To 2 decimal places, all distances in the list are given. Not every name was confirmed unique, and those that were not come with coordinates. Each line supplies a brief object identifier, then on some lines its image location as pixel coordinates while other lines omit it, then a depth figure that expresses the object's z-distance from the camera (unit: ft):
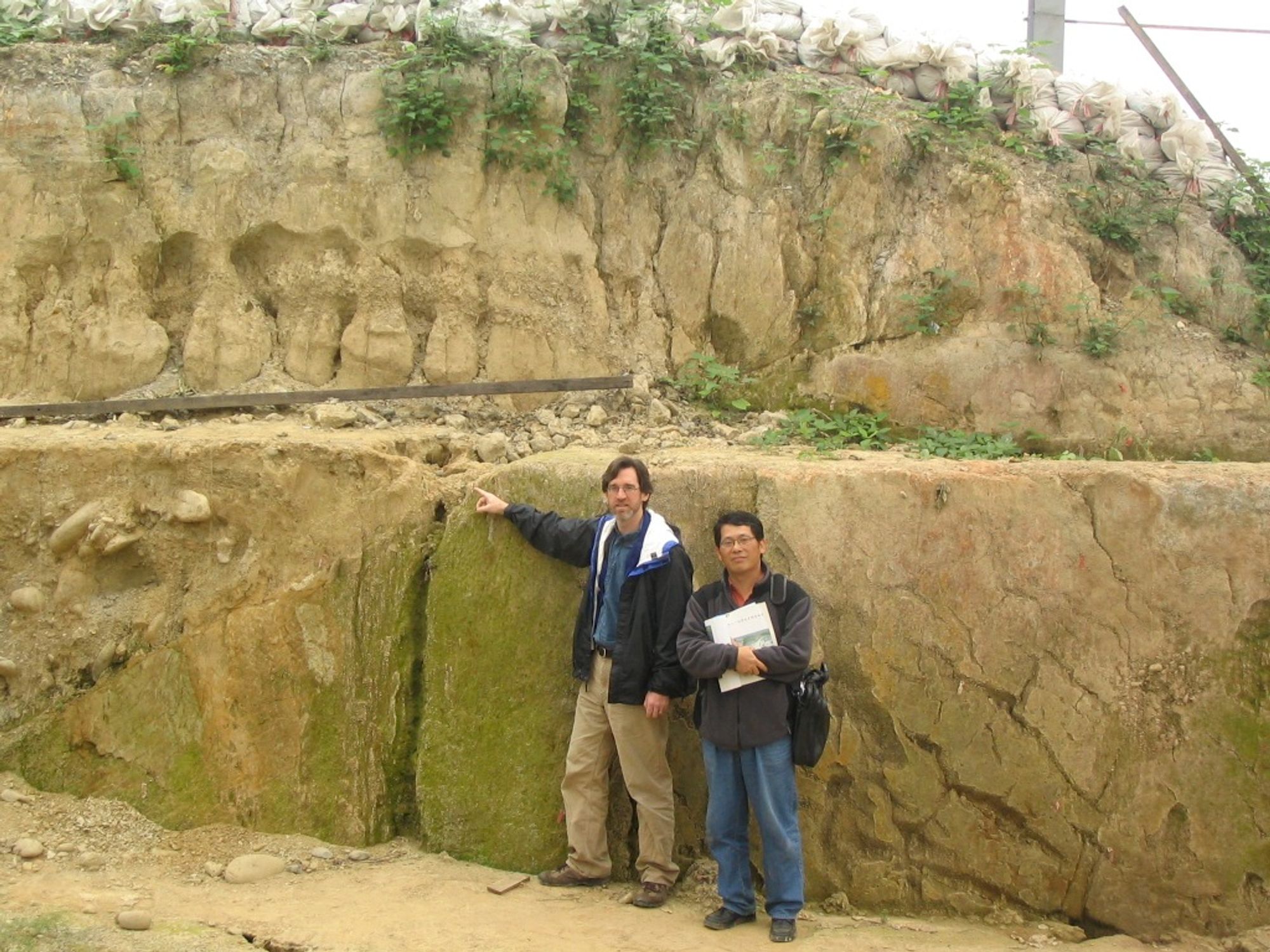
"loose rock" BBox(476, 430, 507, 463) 18.52
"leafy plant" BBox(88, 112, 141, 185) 21.56
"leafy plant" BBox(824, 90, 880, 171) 21.99
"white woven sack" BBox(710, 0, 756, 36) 23.24
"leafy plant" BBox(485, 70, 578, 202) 21.76
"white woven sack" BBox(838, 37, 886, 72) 23.56
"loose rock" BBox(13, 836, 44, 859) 15.65
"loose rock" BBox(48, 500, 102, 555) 17.49
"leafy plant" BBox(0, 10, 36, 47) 22.47
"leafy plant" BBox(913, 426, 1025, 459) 19.08
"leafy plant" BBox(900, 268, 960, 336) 21.01
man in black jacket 14.49
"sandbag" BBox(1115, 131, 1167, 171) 23.02
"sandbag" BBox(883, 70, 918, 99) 23.47
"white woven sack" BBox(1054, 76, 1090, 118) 23.25
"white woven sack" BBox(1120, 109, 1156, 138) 23.22
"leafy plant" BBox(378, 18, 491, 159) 21.61
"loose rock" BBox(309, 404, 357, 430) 19.47
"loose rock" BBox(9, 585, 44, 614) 17.66
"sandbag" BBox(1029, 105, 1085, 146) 23.00
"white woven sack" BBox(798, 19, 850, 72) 23.47
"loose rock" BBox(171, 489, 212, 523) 17.38
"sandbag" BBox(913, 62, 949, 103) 23.34
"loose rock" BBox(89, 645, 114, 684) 17.56
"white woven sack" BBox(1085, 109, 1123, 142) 23.17
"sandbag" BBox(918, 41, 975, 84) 23.17
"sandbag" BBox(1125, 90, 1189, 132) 23.12
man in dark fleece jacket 13.46
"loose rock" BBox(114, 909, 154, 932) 13.69
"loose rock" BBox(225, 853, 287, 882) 15.49
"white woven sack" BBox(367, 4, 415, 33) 22.94
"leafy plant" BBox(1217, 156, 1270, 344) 22.16
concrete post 25.43
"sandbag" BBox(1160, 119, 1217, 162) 22.95
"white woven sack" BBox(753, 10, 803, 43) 23.62
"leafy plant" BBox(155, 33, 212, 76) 22.04
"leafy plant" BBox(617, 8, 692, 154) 22.33
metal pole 22.86
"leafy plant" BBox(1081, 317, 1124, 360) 20.45
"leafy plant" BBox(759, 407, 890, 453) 19.42
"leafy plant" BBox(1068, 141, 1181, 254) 21.94
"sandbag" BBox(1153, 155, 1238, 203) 22.74
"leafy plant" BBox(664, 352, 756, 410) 21.29
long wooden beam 20.04
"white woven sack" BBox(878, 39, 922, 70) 23.32
